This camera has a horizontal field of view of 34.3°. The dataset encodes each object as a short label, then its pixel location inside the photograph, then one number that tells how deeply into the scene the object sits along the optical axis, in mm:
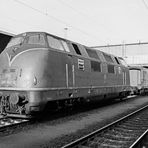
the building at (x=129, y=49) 59484
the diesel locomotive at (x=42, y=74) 8793
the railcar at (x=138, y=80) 24984
